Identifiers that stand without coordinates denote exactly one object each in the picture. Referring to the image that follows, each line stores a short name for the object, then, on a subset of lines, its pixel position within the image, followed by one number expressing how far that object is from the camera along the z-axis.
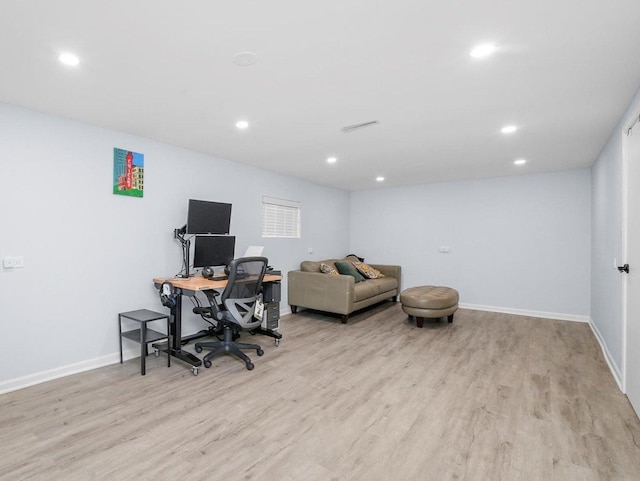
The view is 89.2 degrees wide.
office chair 3.18
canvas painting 3.36
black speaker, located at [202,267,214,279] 3.66
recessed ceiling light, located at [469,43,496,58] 1.89
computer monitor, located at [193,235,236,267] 3.73
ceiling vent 3.16
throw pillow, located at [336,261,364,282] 5.90
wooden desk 3.18
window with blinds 5.23
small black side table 3.05
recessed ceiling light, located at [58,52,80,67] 1.99
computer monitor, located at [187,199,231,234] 3.74
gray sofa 4.93
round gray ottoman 4.62
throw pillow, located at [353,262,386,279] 6.20
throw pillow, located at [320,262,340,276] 5.59
